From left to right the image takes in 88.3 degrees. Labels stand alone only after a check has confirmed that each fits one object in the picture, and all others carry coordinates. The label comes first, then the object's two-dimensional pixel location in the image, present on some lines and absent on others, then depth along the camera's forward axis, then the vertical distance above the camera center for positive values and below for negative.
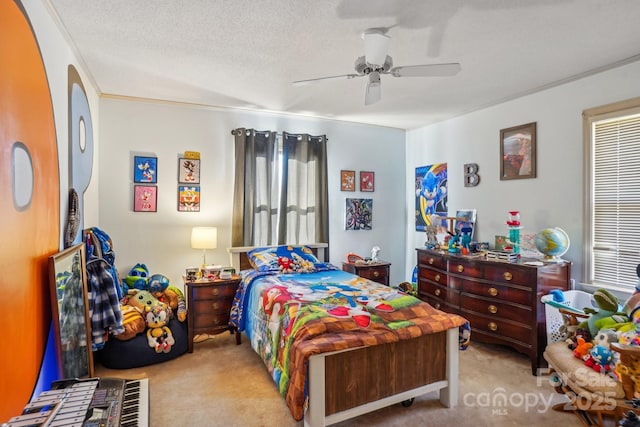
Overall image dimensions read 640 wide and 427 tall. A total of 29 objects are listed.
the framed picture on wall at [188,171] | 3.77 +0.48
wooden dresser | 2.79 -0.78
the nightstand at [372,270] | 4.20 -0.73
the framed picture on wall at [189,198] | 3.77 +0.17
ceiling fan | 2.17 +1.05
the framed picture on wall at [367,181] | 4.77 +0.47
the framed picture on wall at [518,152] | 3.35 +0.65
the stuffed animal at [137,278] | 3.40 -0.68
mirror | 1.80 -0.60
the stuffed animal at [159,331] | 2.94 -1.08
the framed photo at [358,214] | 4.67 -0.01
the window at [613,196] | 2.69 +0.15
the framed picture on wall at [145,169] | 3.59 +0.47
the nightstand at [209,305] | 3.21 -0.93
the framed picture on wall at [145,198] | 3.60 +0.16
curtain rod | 3.95 +1.00
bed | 1.93 -0.89
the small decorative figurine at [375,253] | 4.46 -0.55
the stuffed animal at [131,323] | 2.84 -0.96
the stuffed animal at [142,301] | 3.05 -0.84
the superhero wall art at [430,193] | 4.45 +0.29
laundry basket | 2.60 -0.77
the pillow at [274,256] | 3.57 -0.49
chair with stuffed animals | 1.75 -0.89
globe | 2.92 -0.27
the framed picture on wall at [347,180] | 4.64 +0.46
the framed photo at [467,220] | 3.97 -0.08
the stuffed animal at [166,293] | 3.36 -0.84
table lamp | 3.52 -0.27
